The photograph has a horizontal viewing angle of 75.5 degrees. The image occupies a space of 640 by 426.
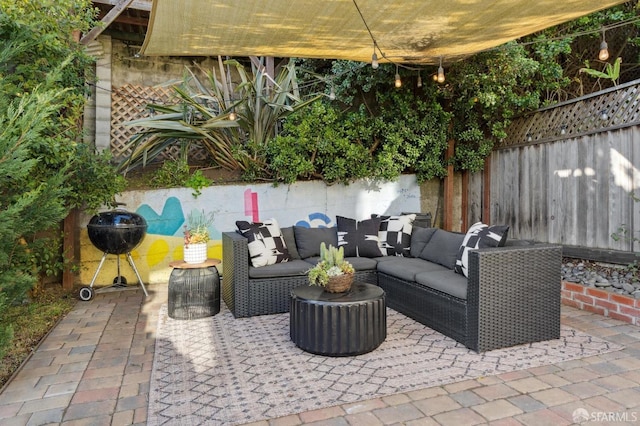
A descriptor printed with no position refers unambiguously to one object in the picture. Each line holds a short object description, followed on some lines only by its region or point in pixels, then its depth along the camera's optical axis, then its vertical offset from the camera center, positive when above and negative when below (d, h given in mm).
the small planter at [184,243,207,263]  3836 -360
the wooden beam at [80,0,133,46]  5191 +2512
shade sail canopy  2947 +1516
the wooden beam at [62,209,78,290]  4699 -362
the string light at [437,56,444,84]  3902 +1323
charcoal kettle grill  4320 -196
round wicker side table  3695 -698
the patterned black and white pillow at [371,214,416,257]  4441 -237
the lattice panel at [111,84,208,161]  6090 +1494
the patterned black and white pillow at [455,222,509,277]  3137 -198
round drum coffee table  2738 -733
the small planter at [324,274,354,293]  2924 -495
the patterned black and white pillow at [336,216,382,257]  4418 -257
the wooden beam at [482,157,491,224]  6215 +319
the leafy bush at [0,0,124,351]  2479 +569
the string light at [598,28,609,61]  3043 +1197
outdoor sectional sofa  2824 -558
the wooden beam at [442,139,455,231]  6332 +263
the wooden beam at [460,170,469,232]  6578 +209
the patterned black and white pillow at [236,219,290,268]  3930 -276
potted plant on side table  3842 -287
